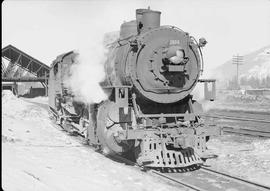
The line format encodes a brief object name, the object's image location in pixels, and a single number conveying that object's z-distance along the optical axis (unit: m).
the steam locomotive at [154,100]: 9.16
